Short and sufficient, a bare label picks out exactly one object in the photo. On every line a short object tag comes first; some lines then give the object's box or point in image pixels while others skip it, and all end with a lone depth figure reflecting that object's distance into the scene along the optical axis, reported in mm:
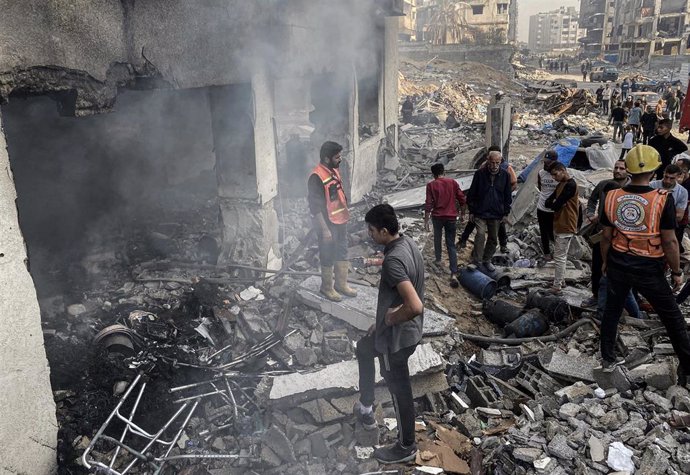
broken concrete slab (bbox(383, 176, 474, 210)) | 9800
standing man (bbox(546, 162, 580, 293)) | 6098
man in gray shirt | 3208
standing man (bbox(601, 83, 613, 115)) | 24486
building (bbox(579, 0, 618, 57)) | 67625
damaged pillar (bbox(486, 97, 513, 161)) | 10680
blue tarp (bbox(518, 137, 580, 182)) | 11305
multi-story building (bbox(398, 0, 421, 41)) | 61450
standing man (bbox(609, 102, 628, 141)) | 16891
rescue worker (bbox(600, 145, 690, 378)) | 3988
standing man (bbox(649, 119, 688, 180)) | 7950
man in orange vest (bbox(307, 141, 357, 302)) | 5277
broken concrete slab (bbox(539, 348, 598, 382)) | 4598
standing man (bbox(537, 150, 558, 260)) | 6449
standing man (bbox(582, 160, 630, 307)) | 5922
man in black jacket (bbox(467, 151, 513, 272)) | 6637
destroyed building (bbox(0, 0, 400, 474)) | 3448
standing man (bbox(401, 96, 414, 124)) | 21438
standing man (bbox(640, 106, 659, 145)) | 14944
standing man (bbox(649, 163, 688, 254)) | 5477
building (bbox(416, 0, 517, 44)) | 51000
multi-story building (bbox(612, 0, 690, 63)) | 56438
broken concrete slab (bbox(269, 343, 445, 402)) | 4172
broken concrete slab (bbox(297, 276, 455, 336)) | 5348
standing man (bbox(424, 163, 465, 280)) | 6797
